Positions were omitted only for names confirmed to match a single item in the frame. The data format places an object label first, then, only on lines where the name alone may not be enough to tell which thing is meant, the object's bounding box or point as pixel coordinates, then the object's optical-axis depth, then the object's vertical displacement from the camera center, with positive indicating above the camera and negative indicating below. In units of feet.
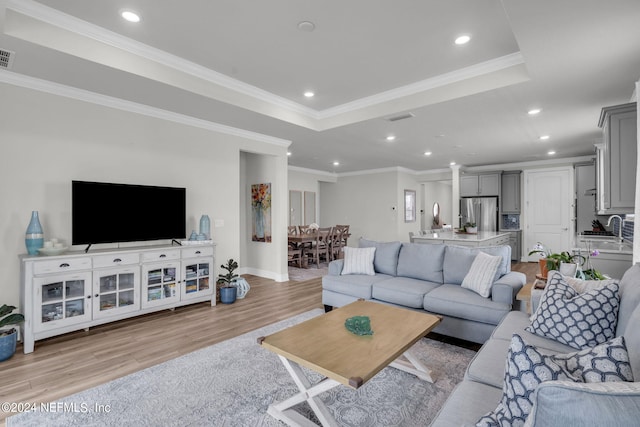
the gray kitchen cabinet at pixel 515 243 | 26.12 -2.20
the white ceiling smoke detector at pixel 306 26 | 8.73 +5.39
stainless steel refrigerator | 27.04 +0.41
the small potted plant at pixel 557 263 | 8.64 -1.34
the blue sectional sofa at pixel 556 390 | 2.27 -1.62
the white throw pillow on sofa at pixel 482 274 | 10.14 -1.92
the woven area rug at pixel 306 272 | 20.12 -3.94
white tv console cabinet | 9.71 -2.52
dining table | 23.29 -1.71
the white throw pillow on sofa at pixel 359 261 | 13.44 -1.96
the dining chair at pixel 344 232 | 27.51 -1.42
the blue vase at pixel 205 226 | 14.60 -0.46
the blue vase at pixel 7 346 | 8.95 -3.75
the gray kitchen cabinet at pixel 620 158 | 9.75 +1.86
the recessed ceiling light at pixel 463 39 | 9.43 +5.41
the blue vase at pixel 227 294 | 14.65 -3.67
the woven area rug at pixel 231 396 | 6.48 -4.17
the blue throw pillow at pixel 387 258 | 13.34 -1.79
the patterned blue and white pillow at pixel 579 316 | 5.96 -1.97
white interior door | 24.94 +0.72
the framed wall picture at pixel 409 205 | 31.40 +1.13
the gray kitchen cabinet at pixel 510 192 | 26.84 +2.13
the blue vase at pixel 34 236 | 10.06 -0.65
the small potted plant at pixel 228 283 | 14.69 -3.30
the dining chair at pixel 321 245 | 24.21 -2.34
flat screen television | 11.27 +0.14
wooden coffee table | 5.78 -2.74
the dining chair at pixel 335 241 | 26.55 -2.16
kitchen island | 17.55 -1.27
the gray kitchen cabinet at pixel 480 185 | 27.17 +2.83
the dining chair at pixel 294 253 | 23.89 -2.86
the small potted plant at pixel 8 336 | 8.93 -3.49
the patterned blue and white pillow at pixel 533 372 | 3.18 -1.67
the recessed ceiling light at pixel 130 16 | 8.31 +5.41
